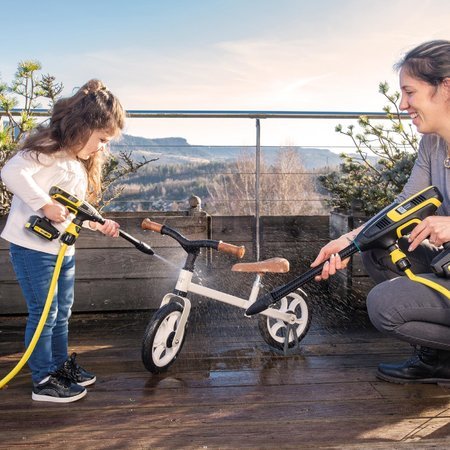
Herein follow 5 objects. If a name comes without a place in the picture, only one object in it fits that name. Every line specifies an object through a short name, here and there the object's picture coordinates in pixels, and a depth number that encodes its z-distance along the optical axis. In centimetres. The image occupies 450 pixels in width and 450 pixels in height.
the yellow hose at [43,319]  207
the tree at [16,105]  322
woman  208
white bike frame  245
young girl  212
